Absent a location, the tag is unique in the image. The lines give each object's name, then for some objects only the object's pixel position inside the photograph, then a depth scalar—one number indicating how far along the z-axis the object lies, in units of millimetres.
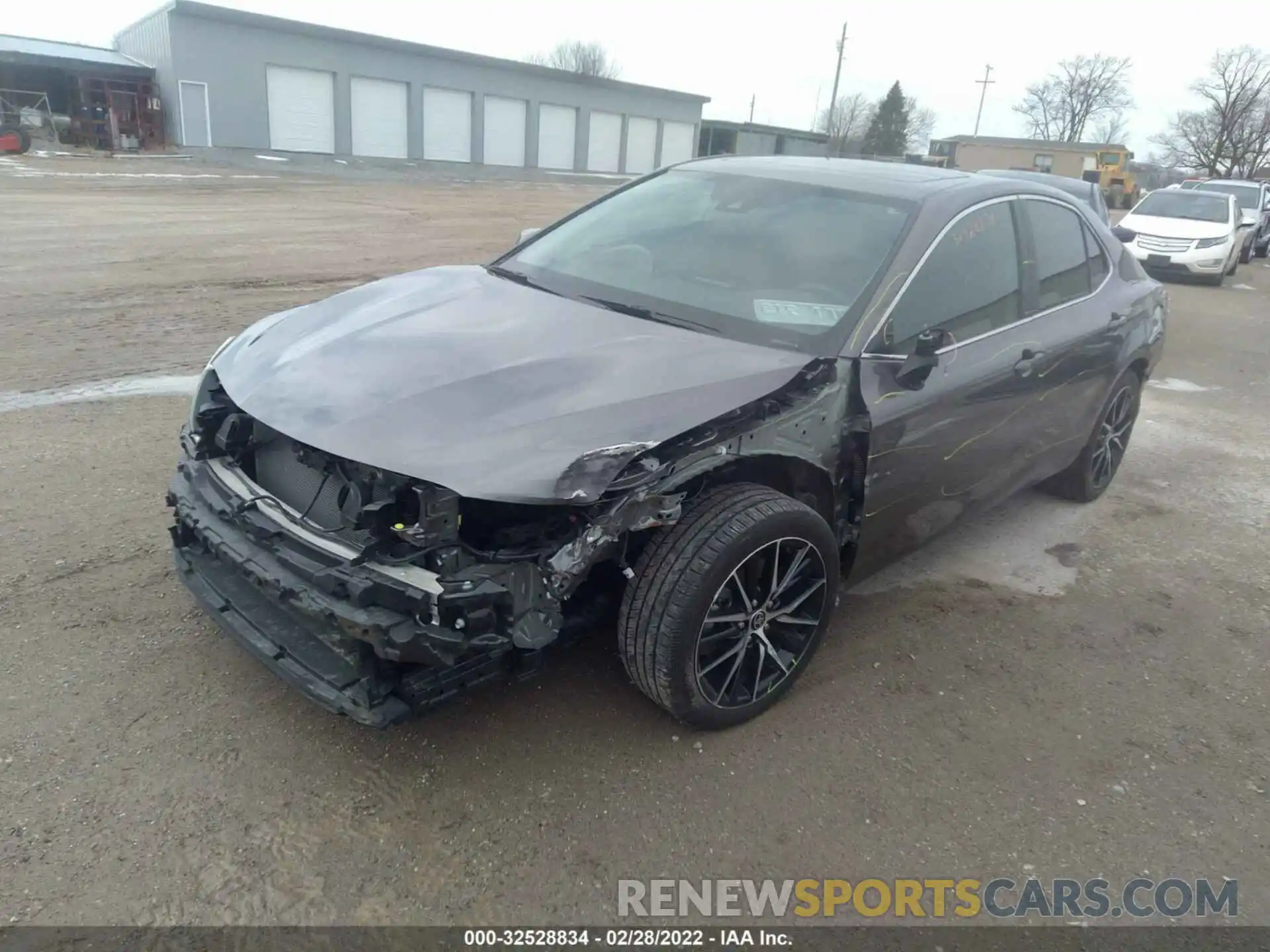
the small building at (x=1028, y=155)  52688
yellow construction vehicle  42734
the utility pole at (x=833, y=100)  41688
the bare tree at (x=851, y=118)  77100
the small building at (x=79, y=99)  29281
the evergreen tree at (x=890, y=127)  72188
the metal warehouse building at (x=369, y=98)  29906
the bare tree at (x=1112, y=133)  75938
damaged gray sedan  2455
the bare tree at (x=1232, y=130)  47969
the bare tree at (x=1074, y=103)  74188
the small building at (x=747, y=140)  50594
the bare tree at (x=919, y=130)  80875
